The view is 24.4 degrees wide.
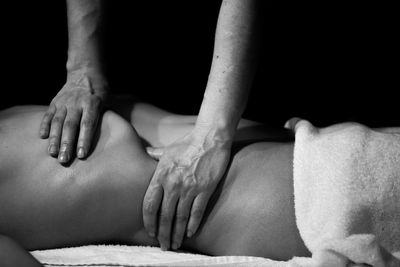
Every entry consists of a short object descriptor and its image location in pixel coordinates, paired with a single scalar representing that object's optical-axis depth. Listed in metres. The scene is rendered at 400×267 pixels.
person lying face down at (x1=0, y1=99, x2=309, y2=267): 1.25
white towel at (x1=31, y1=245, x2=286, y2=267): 1.22
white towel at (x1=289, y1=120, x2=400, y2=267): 1.18
